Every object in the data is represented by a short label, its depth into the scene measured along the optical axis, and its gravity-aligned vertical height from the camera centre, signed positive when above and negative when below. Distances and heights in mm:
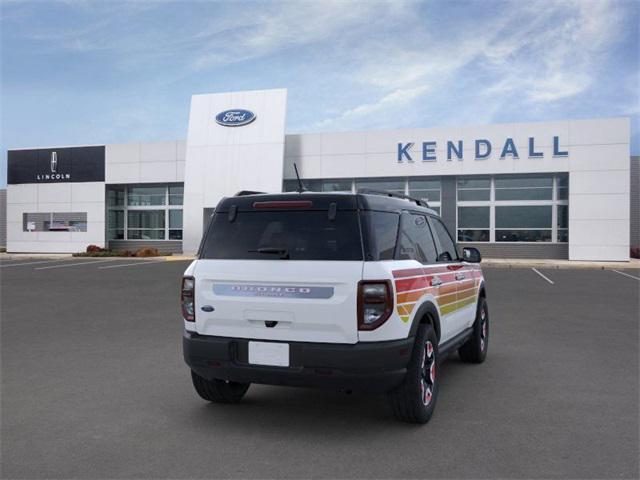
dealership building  27219 +2865
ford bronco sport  4223 -523
